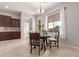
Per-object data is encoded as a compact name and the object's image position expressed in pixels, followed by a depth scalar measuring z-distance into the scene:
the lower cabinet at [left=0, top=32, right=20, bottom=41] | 4.61
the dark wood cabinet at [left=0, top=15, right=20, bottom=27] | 4.65
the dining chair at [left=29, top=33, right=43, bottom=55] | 2.11
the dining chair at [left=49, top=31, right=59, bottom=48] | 2.86
